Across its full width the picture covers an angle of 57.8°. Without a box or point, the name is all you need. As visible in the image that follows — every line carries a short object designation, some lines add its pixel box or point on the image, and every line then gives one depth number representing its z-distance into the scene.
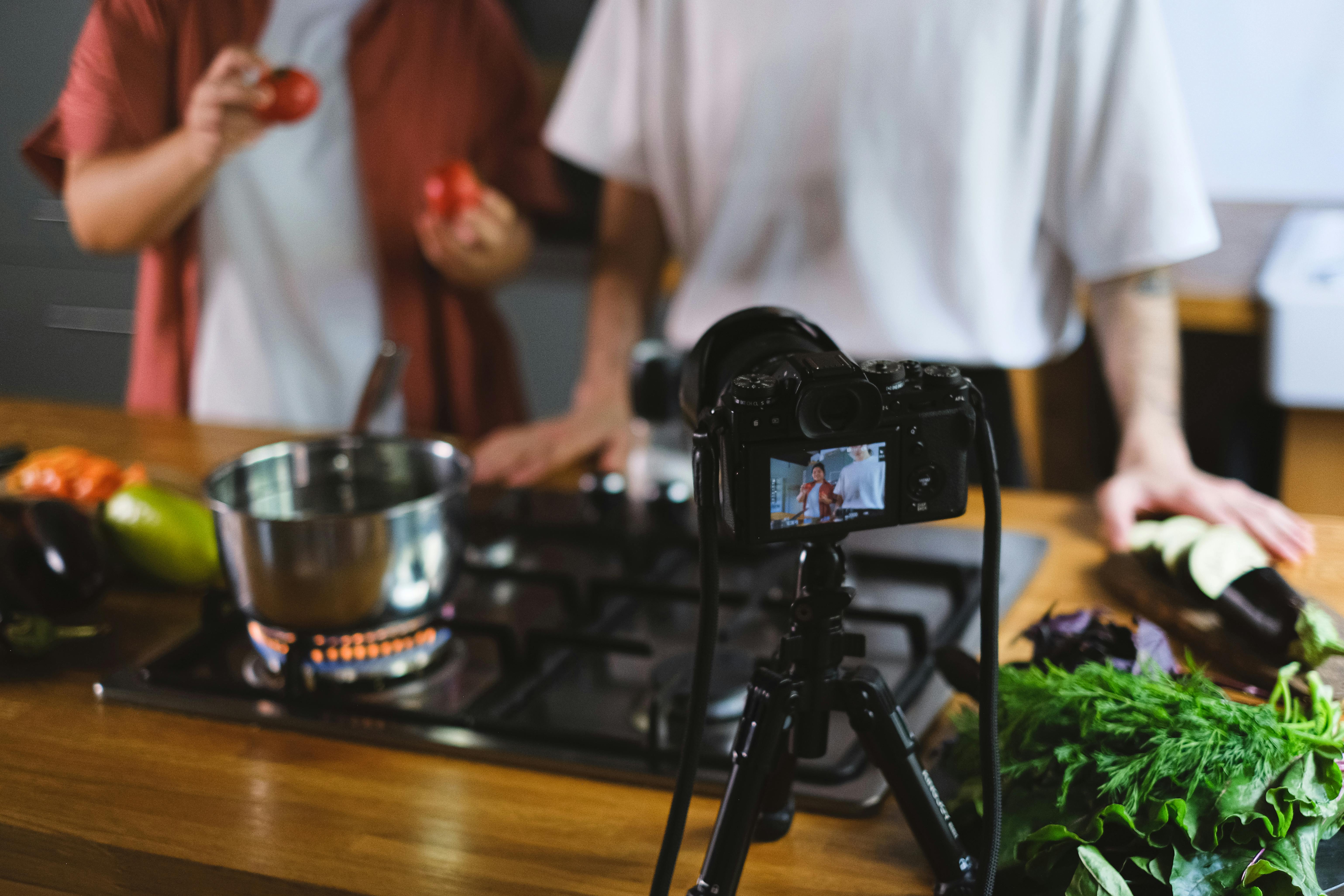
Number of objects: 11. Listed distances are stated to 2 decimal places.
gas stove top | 0.73
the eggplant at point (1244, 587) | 0.75
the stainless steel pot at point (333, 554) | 0.76
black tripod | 0.55
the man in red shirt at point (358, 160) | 1.24
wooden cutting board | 0.80
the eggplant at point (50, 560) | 0.85
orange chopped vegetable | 1.06
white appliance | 1.54
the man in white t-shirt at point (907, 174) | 1.22
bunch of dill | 0.56
